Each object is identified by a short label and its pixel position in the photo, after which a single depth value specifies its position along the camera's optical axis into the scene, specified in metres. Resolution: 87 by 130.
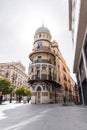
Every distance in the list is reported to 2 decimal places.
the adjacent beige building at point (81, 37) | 5.61
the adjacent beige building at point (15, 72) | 34.87
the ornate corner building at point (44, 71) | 16.87
